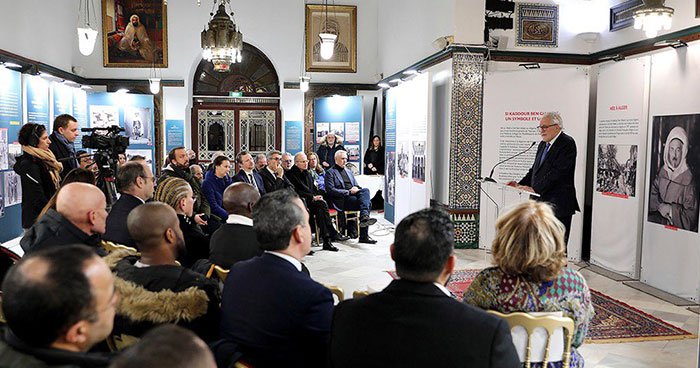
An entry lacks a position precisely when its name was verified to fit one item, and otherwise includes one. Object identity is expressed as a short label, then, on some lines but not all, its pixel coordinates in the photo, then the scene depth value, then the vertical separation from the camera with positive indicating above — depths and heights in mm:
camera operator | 6320 +39
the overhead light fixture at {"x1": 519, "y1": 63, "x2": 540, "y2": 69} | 7793 +1148
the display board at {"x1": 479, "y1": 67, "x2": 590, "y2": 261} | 7523 +450
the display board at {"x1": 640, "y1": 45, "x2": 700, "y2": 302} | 5746 -307
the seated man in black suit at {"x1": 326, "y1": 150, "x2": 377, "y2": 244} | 8977 -842
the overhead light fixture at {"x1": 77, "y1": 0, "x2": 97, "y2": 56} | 7938 +1482
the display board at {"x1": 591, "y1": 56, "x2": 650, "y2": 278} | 6512 -208
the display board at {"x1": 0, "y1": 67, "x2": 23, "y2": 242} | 8297 -161
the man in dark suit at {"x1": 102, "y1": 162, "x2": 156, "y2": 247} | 3998 -413
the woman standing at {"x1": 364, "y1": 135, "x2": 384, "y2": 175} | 12406 -311
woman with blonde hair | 2223 -538
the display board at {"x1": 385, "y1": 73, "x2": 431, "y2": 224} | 8430 -53
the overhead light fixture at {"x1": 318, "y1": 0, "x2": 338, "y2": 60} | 9336 +1720
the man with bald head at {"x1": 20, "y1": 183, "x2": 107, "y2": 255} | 3152 -465
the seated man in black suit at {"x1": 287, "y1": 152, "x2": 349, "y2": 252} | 8555 -834
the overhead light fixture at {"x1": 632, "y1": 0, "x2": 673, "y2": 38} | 5449 +1312
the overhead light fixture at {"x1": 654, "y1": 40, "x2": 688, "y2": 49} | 5922 +1148
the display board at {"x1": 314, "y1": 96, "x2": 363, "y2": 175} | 13266 +575
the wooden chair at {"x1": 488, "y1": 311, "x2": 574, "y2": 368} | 2088 -672
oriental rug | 4621 -1582
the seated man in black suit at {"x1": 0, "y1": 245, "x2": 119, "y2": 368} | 1347 -427
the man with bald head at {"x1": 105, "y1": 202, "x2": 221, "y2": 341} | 2121 -583
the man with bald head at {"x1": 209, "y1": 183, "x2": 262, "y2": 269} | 3506 -599
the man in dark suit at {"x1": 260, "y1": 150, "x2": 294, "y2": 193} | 8086 -476
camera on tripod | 6191 -128
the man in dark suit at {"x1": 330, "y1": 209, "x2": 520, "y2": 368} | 1639 -544
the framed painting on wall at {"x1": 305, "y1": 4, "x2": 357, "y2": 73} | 13281 +2613
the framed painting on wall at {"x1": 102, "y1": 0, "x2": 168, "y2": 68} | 12953 +2494
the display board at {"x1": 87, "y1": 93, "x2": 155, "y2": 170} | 12516 +587
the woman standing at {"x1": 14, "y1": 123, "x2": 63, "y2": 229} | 5758 -294
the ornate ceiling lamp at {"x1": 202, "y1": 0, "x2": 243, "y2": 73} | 6051 +1144
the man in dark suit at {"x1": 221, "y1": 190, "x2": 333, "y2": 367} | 2068 -649
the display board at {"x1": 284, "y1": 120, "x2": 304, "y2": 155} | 13388 +177
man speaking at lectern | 5785 -258
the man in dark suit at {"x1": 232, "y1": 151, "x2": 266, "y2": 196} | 7559 -419
